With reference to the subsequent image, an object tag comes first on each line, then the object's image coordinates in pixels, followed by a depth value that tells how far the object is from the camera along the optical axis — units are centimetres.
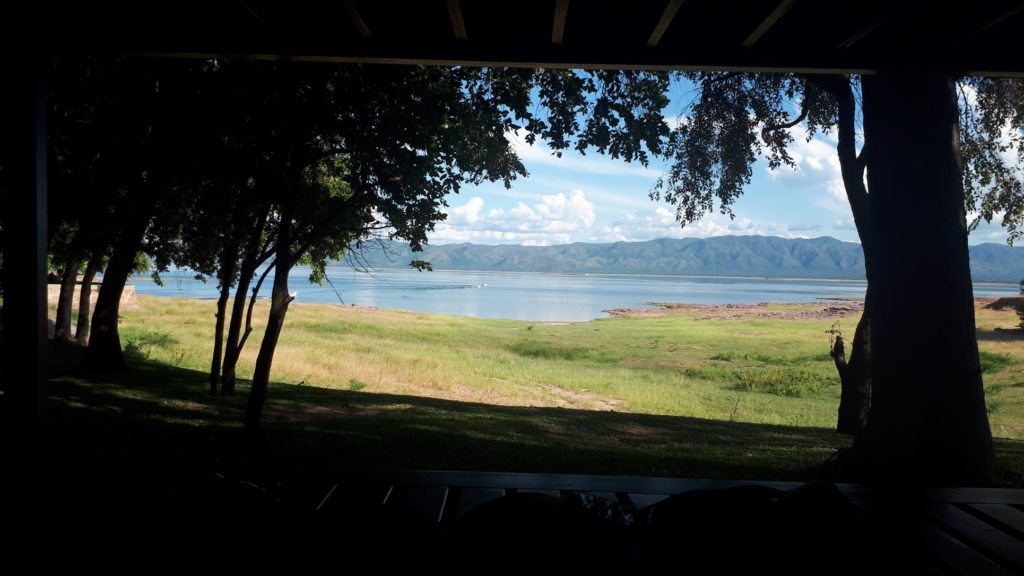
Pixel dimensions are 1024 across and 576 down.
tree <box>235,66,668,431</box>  736
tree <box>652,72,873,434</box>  1022
